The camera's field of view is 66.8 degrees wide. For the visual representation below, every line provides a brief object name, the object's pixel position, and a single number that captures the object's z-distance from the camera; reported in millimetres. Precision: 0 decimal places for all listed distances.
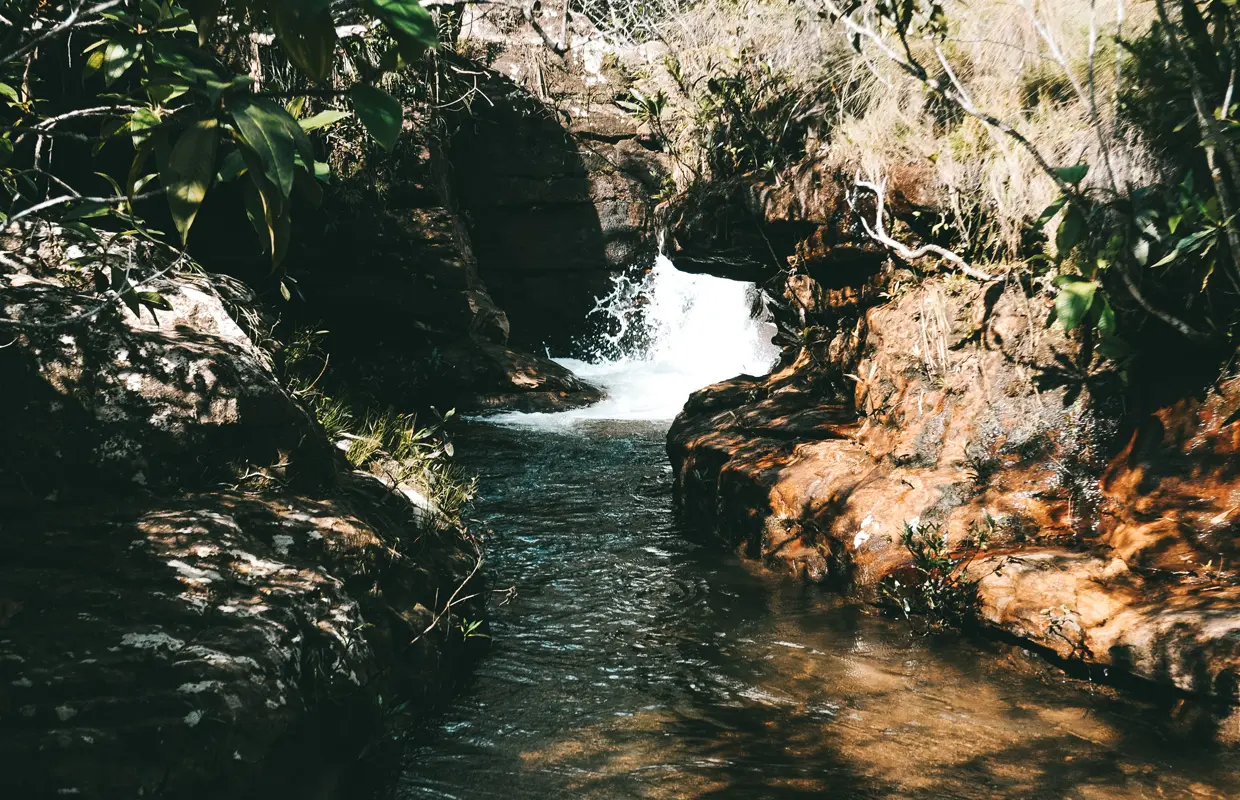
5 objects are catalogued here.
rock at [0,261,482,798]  2848
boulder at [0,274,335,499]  3867
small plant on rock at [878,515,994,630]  5148
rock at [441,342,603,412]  13172
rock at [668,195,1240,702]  4508
